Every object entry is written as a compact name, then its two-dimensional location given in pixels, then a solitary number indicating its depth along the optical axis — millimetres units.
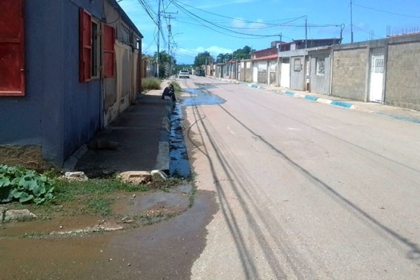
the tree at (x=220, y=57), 157075
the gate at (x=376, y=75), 26422
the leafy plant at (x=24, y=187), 6418
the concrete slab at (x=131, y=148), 8578
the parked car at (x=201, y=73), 143662
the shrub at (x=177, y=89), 40844
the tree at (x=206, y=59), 174000
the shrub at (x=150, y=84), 36831
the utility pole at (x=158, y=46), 55506
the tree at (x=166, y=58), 91469
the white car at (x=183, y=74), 98056
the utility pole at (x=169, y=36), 83038
